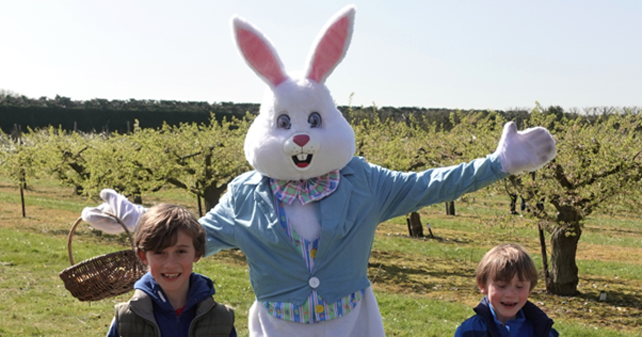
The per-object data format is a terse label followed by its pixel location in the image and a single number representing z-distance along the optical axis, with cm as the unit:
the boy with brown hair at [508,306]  274
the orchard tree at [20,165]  1744
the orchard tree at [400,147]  1398
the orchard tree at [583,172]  864
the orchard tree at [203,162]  1338
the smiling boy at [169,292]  241
